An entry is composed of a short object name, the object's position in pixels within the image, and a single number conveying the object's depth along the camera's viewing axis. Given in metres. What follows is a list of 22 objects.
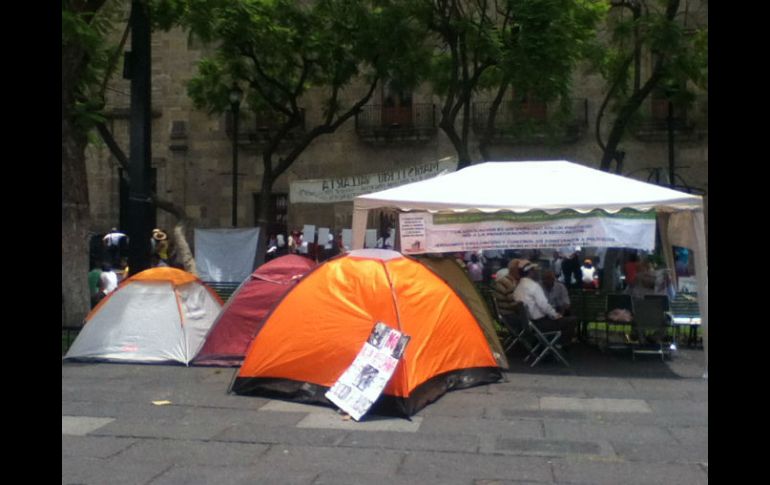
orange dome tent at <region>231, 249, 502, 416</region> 9.22
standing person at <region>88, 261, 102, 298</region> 16.45
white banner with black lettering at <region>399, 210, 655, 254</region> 11.26
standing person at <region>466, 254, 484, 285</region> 20.19
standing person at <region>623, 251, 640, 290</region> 18.41
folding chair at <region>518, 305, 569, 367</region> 11.64
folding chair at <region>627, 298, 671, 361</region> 12.20
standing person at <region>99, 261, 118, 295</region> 16.44
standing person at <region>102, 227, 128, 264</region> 23.41
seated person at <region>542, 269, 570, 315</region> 12.98
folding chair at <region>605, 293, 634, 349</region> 12.86
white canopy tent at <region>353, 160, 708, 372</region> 11.12
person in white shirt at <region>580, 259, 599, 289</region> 20.98
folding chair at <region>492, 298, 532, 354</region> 11.88
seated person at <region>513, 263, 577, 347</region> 11.76
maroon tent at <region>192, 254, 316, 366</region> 11.68
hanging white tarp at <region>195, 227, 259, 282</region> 18.31
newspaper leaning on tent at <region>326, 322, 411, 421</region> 8.61
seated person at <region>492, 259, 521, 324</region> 12.11
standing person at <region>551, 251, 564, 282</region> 21.61
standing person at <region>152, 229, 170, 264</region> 20.10
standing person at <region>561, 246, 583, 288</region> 21.39
